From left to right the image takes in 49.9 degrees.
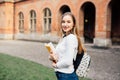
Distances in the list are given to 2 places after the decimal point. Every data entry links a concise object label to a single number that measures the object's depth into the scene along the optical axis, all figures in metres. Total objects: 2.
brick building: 8.03
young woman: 1.46
